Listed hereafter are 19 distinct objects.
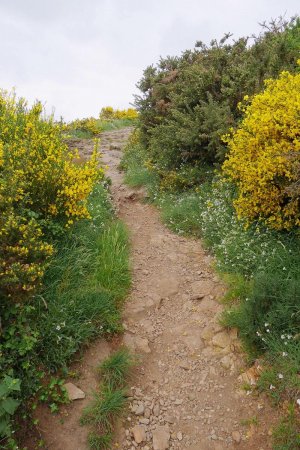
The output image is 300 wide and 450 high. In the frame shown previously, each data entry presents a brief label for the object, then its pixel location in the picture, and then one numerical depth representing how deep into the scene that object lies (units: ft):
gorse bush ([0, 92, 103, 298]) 12.76
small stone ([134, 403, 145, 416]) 12.38
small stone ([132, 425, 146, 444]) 11.71
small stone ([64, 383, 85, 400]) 12.25
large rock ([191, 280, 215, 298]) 16.69
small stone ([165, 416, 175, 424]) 12.25
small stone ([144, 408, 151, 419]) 12.36
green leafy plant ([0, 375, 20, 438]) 9.97
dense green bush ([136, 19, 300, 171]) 23.17
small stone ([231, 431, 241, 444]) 11.20
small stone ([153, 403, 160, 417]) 12.48
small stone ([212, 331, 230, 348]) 14.02
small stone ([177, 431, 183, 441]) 11.76
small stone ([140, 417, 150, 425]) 12.17
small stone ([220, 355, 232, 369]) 13.34
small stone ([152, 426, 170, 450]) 11.58
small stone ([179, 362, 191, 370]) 13.81
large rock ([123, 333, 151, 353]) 14.43
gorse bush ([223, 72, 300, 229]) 15.78
